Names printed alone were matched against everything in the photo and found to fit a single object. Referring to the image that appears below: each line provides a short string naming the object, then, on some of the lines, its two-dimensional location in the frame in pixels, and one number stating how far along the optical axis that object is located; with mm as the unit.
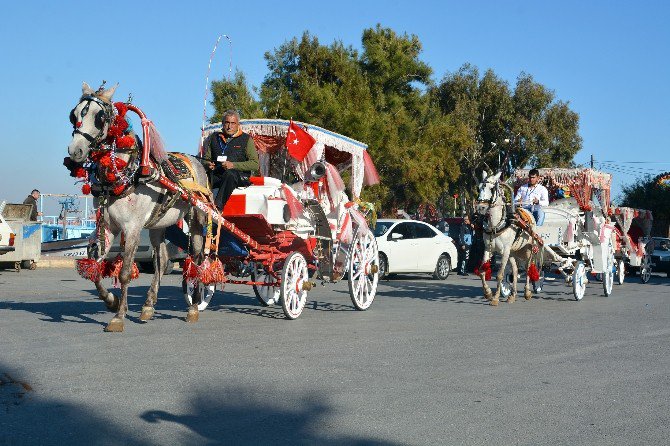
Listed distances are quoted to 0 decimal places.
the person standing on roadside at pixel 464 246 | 28734
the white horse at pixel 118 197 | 9141
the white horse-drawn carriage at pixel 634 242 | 24094
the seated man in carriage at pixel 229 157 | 11169
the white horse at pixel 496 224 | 14984
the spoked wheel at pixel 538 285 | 18150
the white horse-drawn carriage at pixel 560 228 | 15086
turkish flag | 11805
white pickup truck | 20812
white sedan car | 22859
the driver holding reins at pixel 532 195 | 16375
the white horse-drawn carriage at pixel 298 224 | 11008
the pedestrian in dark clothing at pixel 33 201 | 24170
